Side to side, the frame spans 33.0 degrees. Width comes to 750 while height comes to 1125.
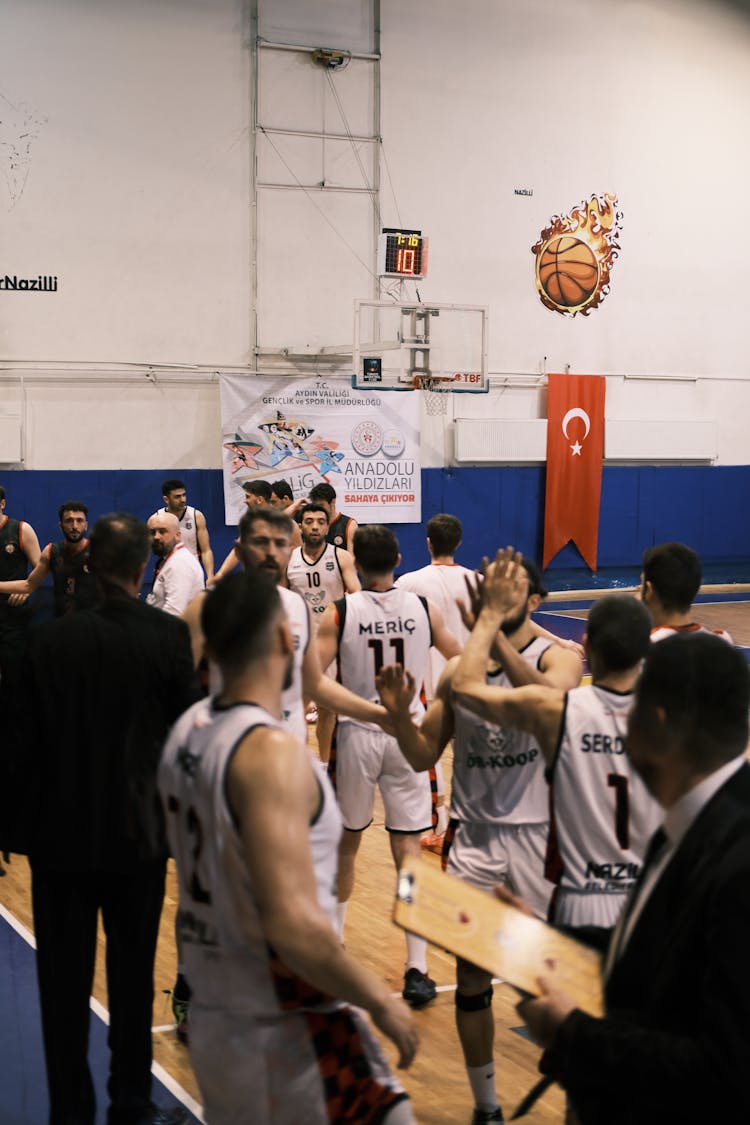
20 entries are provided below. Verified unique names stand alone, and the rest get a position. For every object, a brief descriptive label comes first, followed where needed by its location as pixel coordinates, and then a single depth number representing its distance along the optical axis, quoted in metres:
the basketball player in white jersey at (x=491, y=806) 4.44
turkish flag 19.77
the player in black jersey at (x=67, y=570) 9.02
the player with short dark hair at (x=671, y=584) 4.98
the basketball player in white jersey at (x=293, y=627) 4.83
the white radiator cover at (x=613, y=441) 19.27
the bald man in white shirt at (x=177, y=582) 8.52
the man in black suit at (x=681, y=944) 1.95
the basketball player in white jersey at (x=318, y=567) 9.95
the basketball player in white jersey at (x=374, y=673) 6.21
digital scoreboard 16.42
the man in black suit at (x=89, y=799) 3.94
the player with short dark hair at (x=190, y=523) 13.80
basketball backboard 17.25
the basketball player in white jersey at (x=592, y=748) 3.81
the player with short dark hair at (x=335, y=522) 10.52
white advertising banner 17.39
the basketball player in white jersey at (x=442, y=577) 7.59
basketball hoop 17.25
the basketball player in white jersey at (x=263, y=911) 2.54
